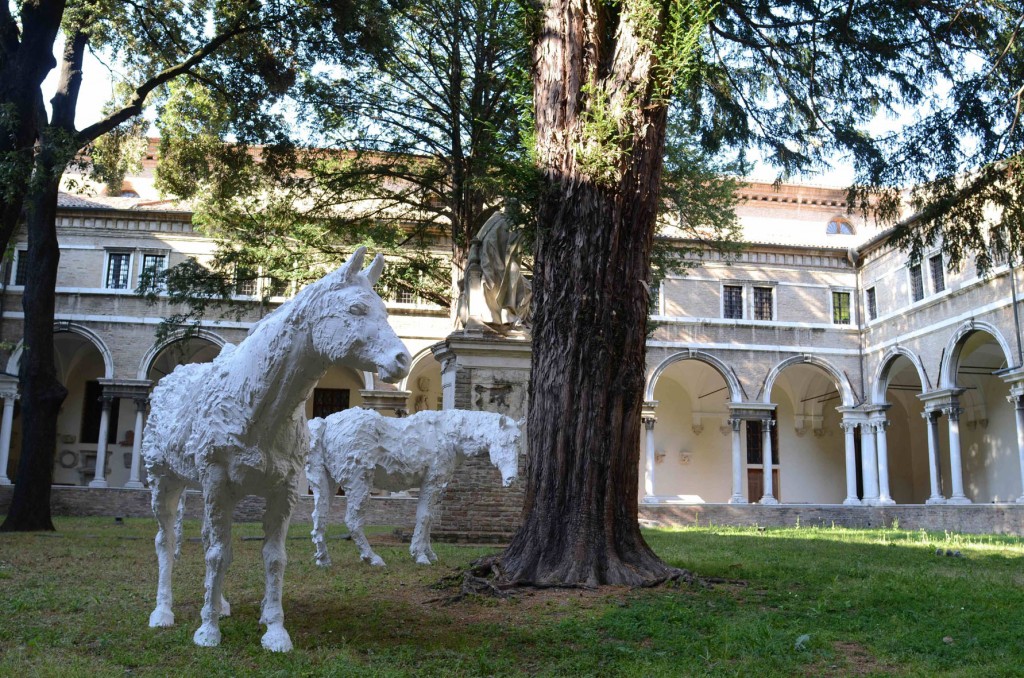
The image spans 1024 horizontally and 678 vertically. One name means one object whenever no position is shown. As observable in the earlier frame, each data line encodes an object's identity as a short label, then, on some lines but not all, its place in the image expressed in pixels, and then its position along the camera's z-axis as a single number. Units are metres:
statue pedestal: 13.27
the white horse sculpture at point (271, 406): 4.73
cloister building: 30.73
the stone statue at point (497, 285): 13.80
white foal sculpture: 9.93
